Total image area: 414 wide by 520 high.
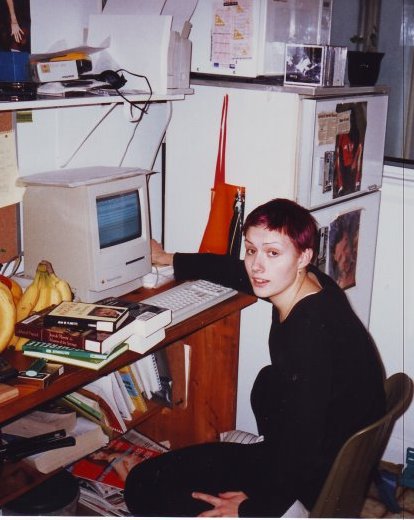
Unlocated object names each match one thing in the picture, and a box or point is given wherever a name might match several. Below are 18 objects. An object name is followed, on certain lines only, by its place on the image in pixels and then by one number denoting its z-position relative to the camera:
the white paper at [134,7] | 2.36
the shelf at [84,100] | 1.80
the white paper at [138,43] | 2.21
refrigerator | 2.30
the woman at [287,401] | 1.62
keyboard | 2.01
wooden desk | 1.97
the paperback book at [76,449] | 2.01
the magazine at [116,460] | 2.34
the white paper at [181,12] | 2.31
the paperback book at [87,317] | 1.73
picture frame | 2.28
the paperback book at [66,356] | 1.66
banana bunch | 1.89
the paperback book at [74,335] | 1.68
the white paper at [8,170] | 2.13
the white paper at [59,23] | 2.20
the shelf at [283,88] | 2.25
